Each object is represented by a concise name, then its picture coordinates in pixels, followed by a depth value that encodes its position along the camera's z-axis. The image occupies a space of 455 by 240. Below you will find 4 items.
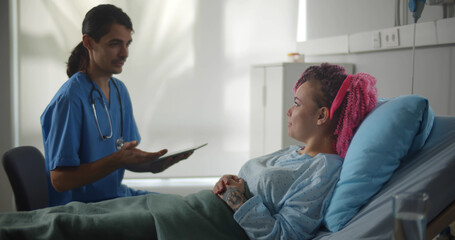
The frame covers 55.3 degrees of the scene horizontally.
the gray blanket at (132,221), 1.20
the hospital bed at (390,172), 1.13
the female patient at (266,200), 1.23
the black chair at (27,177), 1.50
